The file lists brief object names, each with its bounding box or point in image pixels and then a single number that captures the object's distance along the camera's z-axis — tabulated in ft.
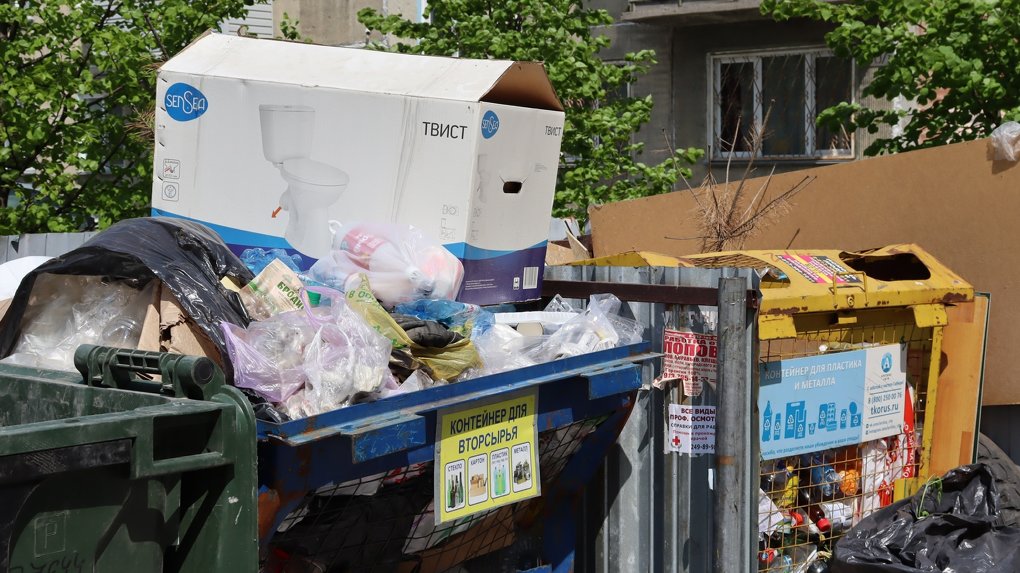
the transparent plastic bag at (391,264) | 9.38
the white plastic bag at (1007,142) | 16.15
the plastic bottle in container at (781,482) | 11.72
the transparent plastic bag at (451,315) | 9.02
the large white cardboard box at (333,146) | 10.24
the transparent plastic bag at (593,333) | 9.28
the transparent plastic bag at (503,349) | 8.82
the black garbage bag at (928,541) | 11.85
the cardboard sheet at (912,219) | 16.60
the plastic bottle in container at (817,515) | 12.40
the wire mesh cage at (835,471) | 11.90
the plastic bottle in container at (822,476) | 12.17
